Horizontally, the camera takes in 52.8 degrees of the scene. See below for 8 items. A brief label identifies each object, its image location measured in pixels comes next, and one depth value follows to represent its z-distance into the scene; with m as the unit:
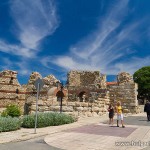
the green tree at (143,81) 34.76
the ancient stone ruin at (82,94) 13.78
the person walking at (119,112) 8.99
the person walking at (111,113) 9.57
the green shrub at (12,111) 12.07
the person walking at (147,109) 11.15
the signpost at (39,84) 7.50
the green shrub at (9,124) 7.16
